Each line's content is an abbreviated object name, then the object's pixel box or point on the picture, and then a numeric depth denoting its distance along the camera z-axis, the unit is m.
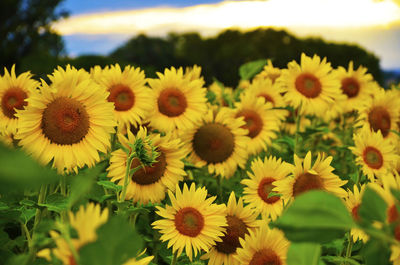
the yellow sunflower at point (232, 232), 2.07
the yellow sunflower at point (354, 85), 4.23
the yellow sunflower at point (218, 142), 3.12
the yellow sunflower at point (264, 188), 2.51
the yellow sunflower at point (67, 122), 1.94
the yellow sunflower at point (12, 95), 2.37
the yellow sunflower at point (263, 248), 1.78
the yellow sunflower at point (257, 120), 3.69
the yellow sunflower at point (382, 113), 3.54
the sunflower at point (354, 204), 1.90
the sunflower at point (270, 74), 4.36
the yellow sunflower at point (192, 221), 2.01
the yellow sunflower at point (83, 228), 0.84
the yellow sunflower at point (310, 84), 3.55
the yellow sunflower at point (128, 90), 2.70
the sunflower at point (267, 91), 3.97
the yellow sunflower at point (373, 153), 2.73
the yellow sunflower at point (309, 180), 2.14
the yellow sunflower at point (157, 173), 2.37
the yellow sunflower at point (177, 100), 3.04
